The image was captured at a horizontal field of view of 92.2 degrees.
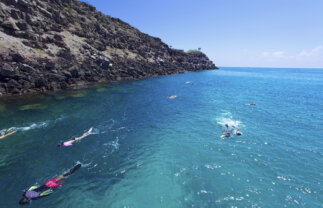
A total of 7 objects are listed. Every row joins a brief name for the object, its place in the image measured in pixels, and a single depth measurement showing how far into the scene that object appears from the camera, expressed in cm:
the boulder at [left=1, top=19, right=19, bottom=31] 4259
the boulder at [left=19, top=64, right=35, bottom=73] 3739
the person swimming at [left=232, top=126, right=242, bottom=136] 2050
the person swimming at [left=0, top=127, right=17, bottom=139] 1873
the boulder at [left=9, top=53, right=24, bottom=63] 3763
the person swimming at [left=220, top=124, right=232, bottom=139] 1993
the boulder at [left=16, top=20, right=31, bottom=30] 4588
